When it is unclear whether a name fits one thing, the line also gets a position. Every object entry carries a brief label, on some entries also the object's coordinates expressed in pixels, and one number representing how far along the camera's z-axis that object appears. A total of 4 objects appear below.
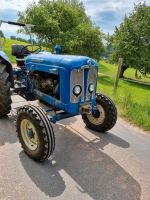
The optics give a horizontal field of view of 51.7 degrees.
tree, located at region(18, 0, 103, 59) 10.96
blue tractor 2.08
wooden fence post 4.72
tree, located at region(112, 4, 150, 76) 12.69
